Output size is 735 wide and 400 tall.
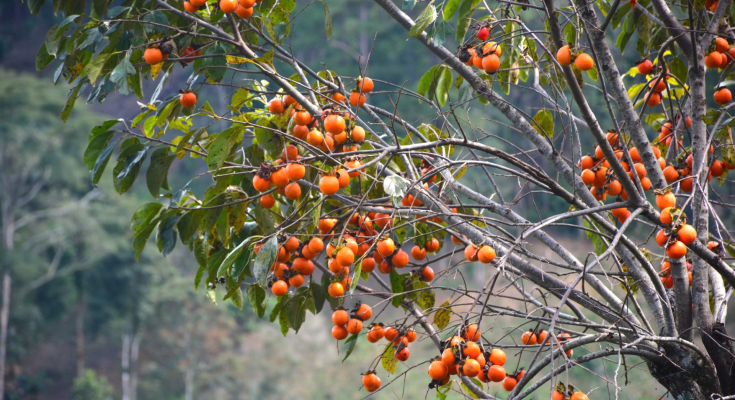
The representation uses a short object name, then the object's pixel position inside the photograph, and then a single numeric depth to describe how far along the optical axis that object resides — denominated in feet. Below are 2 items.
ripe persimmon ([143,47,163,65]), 30.73
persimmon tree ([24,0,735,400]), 29.78
